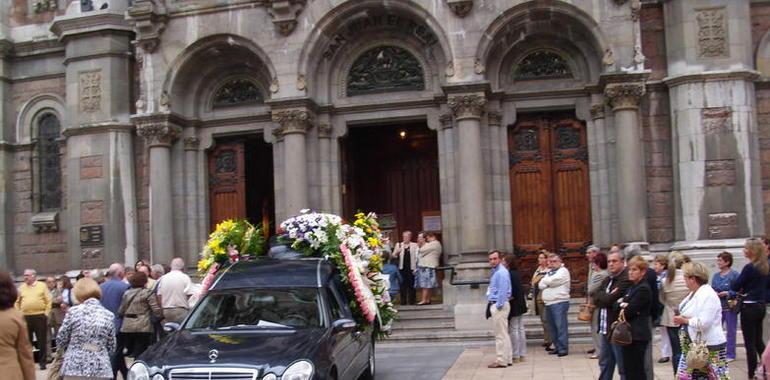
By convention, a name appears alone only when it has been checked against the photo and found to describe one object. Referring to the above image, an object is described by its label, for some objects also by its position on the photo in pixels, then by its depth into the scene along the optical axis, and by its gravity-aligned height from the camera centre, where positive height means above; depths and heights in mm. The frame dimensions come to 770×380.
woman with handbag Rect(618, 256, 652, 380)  8852 -909
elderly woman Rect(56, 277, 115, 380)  8727 -912
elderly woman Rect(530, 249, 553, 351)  14713 -1159
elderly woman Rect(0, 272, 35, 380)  6488 -680
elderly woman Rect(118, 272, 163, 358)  12086 -916
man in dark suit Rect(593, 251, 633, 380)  9219 -714
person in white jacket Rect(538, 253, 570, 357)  14047 -1116
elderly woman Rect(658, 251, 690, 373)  11578 -922
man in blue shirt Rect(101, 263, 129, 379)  11898 -727
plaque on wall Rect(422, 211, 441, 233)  21172 +281
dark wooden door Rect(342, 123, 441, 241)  21797 +1565
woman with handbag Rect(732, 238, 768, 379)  11055 -924
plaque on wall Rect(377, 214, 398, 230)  21781 +337
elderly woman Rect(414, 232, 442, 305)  17875 -671
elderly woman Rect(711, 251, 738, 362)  12180 -986
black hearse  8391 -989
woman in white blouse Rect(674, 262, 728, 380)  8664 -981
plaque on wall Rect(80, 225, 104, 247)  19688 +209
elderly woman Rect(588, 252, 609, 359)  11297 -702
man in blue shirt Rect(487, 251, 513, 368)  13266 -1175
